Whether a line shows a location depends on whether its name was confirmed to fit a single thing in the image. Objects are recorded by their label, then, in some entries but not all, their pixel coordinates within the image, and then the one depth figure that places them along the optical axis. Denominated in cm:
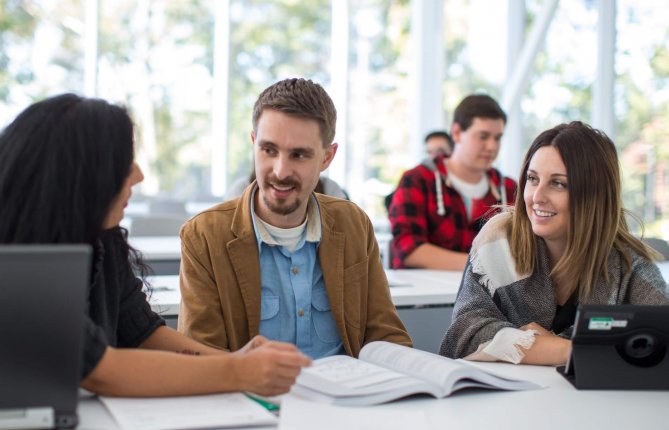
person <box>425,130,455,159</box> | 620
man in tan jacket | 223
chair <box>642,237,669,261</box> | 382
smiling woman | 226
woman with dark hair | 145
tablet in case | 178
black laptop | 125
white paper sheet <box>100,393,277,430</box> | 139
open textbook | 161
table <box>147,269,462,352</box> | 303
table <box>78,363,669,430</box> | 149
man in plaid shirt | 395
